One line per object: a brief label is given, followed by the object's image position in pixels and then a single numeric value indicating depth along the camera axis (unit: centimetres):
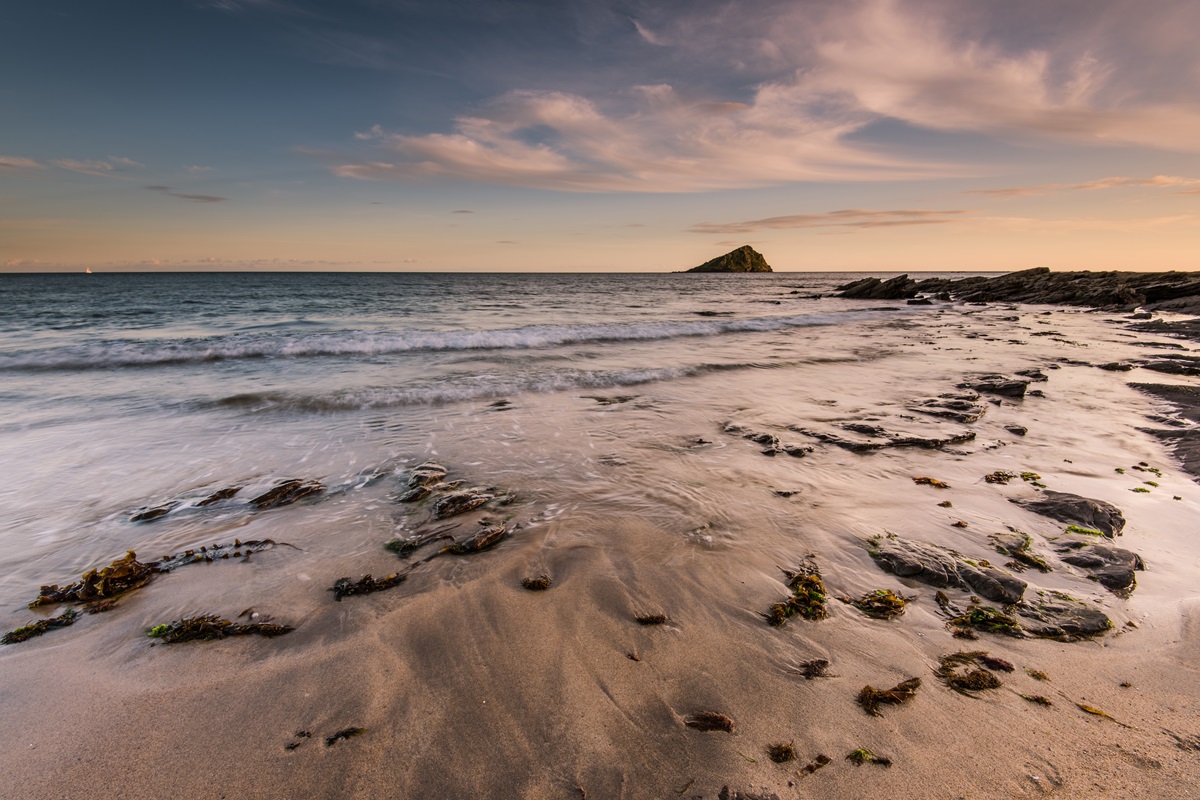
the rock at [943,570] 335
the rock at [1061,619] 299
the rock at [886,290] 4303
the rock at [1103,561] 347
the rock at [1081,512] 419
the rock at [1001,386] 877
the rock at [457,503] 468
